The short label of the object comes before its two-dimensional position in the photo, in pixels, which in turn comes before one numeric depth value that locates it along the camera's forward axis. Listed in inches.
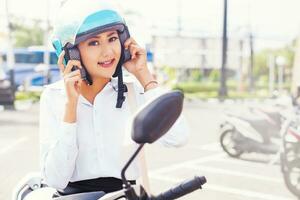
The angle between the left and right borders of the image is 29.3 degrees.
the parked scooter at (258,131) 319.9
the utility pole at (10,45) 837.2
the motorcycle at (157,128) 58.6
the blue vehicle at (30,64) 1362.0
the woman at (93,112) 75.4
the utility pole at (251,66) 1478.6
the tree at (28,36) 2215.4
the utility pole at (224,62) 1050.7
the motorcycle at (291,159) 241.0
